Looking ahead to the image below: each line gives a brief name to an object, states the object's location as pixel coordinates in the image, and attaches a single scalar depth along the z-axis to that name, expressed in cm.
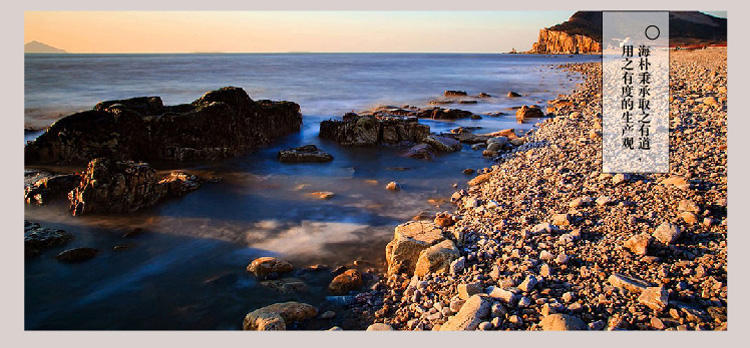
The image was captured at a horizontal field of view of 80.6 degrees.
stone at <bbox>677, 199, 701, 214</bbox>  492
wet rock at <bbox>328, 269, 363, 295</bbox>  462
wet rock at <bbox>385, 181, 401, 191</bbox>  786
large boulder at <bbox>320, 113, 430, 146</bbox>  1109
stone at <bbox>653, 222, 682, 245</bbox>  438
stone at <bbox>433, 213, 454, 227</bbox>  601
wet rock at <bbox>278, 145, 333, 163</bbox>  974
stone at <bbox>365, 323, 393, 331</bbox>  380
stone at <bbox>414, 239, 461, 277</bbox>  454
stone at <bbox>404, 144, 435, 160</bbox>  995
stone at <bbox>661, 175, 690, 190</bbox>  557
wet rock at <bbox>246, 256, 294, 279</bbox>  495
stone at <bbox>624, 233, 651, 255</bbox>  425
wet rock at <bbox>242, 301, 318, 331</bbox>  389
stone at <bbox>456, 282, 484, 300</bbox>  396
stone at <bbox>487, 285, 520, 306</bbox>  375
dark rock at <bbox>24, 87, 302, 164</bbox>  927
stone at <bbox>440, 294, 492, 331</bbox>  353
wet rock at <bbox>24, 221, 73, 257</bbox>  546
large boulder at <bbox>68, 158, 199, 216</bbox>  666
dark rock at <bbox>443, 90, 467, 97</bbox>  2403
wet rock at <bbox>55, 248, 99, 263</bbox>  532
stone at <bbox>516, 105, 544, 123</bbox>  1515
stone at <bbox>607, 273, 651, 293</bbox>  371
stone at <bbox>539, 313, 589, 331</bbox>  336
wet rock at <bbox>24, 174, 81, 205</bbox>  709
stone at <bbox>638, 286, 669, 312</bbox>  348
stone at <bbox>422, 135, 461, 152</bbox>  1043
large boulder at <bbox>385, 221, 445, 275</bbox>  486
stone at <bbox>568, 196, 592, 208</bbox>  562
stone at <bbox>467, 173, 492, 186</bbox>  798
